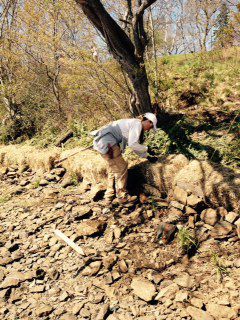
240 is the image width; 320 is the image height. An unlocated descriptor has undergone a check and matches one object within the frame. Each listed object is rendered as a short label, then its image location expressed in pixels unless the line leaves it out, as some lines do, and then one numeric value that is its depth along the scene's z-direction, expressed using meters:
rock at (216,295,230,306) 2.78
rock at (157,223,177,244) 3.83
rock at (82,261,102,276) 3.57
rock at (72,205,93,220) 4.66
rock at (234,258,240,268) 3.18
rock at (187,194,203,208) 4.09
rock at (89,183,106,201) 5.06
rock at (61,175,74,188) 5.88
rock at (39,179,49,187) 6.14
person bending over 4.37
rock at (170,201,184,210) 4.26
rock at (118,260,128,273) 3.51
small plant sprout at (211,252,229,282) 3.11
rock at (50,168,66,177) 6.29
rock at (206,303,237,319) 2.65
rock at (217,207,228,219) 3.87
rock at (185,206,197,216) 4.11
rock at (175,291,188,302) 2.93
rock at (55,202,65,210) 5.14
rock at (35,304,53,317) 3.11
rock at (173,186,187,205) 4.29
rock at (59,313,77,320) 3.03
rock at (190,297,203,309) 2.82
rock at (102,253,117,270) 3.60
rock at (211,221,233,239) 3.63
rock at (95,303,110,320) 2.96
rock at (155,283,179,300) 3.03
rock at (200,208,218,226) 3.86
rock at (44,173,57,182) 6.23
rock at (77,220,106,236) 4.23
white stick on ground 3.95
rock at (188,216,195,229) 3.93
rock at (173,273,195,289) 3.11
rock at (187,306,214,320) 2.70
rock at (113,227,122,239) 4.12
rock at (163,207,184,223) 4.15
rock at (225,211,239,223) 3.72
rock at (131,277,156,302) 3.06
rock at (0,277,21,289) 3.56
